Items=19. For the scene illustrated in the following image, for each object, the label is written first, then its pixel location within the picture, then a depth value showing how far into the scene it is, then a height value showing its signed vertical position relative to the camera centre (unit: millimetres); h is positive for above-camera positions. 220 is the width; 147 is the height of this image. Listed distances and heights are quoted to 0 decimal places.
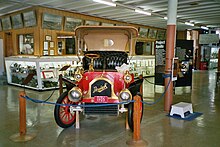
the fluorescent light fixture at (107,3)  7637 +2124
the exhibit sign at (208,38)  17312 +1853
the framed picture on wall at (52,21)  8859 +1687
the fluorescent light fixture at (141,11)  9064 +2154
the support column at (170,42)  5816 +520
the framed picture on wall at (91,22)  10538 +1946
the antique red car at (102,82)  4117 -427
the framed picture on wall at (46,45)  8993 +679
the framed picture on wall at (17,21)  9534 +1824
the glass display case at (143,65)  12734 -248
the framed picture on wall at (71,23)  9685 +1768
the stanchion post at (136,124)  3841 -1143
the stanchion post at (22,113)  4121 -999
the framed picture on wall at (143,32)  14037 +1911
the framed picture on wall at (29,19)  8791 +1791
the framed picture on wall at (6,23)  10287 +1864
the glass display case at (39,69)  8625 -336
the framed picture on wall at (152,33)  14834 +1934
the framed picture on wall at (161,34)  15735 +1983
